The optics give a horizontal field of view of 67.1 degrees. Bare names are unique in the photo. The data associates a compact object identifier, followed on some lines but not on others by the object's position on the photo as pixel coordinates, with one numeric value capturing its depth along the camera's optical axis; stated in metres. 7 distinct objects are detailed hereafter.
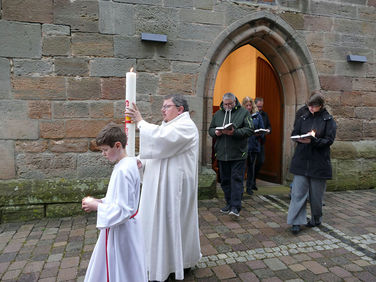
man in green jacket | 3.97
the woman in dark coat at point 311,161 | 3.46
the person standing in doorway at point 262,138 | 5.44
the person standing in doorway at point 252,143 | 5.21
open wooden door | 6.03
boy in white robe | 1.64
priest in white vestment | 2.31
